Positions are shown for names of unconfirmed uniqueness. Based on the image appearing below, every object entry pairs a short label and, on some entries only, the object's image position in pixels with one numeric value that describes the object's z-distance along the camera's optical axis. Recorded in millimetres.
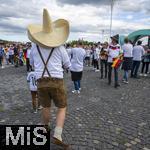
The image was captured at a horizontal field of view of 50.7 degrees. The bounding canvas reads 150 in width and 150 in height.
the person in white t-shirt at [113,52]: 6378
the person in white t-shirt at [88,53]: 12911
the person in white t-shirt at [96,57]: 10224
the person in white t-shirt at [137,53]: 7791
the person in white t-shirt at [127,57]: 7054
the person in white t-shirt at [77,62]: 5524
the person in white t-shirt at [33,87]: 3898
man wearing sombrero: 2661
